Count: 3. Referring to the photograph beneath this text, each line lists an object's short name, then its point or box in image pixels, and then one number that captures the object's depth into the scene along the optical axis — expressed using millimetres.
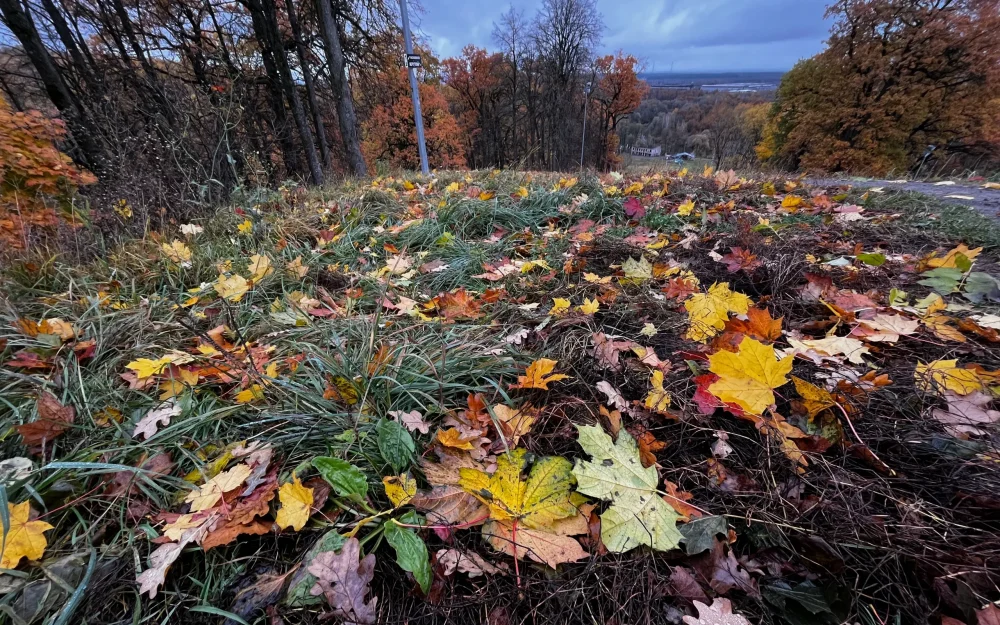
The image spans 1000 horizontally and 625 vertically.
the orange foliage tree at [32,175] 2941
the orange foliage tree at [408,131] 18859
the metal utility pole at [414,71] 6982
